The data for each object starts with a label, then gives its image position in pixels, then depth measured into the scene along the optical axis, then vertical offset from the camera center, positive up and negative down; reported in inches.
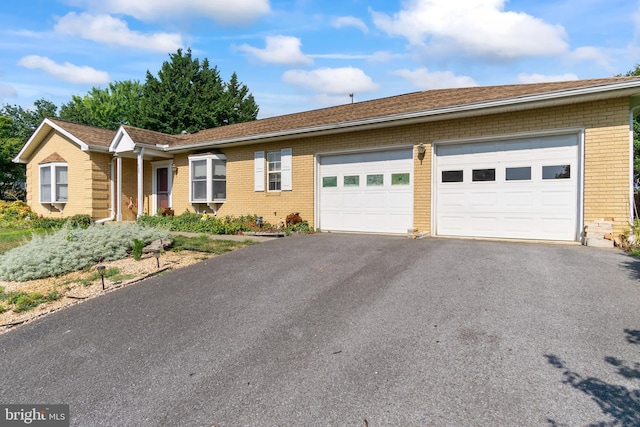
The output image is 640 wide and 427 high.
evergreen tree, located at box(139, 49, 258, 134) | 1131.9 +368.2
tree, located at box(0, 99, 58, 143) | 1341.3 +390.0
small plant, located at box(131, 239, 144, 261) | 291.8 -34.4
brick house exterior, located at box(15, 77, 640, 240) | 284.0 +67.4
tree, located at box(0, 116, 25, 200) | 836.0 +104.9
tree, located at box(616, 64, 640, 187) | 699.4 +122.2
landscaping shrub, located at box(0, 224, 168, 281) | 264.1 -36.4
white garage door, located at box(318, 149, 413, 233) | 376.2 +20.0
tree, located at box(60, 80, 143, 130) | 1326.3 +401.8
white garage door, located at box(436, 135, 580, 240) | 302.0 +19.6
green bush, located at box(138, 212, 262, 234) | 456.4 -20.8
